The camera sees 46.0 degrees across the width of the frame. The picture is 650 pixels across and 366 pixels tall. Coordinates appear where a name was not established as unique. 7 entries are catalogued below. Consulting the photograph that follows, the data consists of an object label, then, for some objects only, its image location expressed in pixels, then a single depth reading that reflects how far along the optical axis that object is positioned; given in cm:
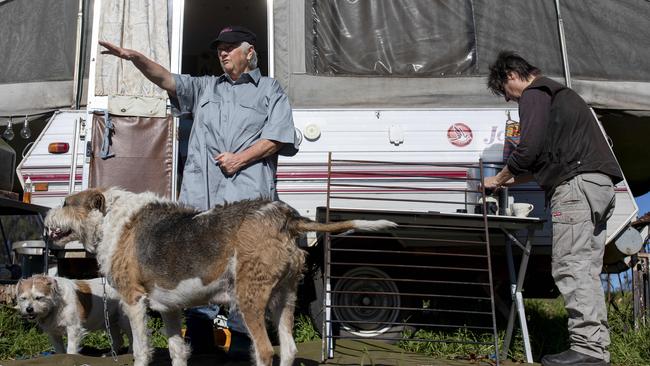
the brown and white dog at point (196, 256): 445
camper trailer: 677
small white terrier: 628
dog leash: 588
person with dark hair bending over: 516
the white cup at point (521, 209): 624
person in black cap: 521
